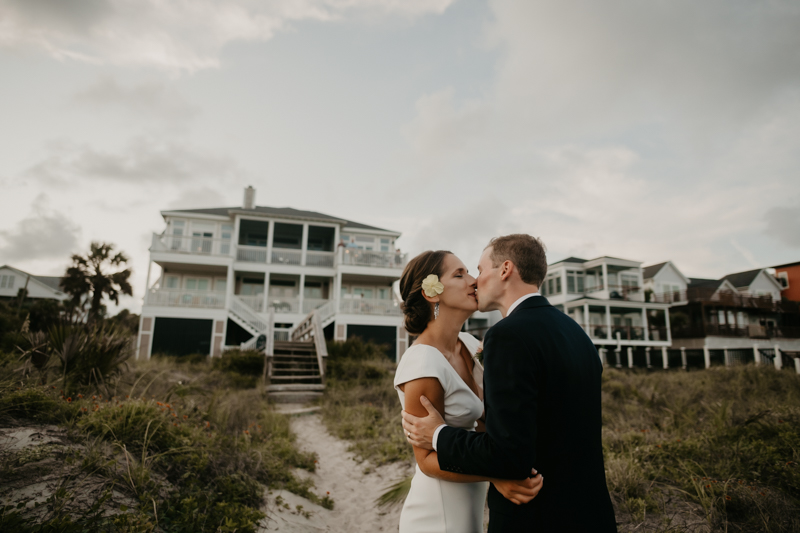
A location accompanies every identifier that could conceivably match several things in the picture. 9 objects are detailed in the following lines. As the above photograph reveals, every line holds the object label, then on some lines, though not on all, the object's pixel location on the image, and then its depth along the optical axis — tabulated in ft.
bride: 6.47
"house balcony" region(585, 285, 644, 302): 94.73
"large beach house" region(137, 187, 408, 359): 68.13
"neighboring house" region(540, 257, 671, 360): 89.86
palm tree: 69.67
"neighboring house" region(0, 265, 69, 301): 151.52
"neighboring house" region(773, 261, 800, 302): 122.21
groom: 4.59
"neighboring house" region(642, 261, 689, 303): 105.81
